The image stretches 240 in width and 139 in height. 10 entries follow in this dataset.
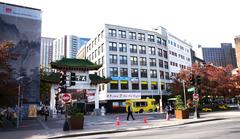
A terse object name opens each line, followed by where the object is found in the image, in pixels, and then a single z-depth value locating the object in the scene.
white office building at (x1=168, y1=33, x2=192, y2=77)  49.13
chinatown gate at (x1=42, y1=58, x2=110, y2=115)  27.30
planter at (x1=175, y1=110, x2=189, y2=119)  17.93
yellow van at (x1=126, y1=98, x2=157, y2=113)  33.44
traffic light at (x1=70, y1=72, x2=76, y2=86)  13.40
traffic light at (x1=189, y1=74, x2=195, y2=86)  17.50
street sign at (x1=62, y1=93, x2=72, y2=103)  12.91
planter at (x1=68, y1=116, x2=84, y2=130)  13.84
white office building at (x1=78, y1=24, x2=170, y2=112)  39.75
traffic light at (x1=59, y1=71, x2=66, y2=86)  13.38
